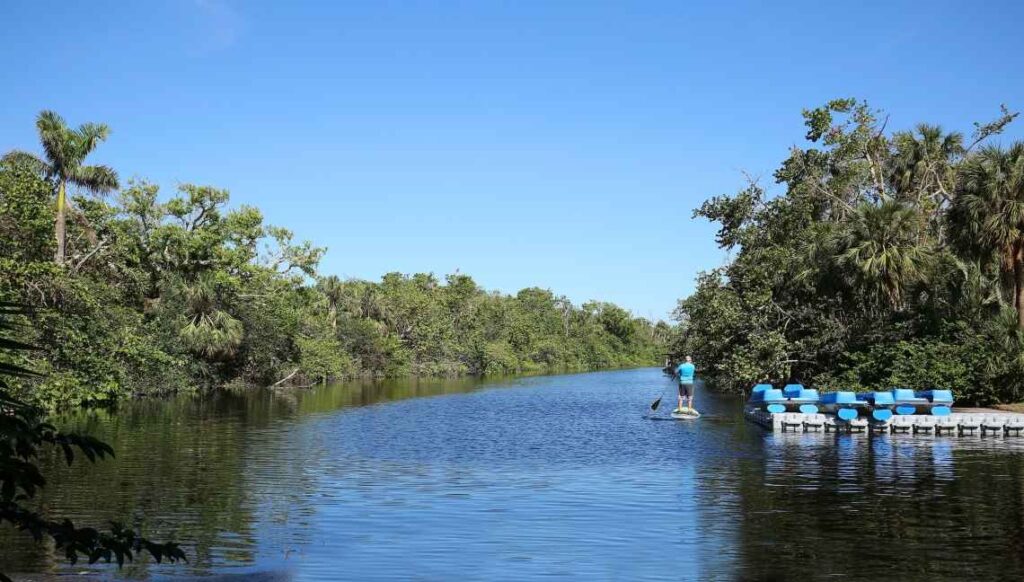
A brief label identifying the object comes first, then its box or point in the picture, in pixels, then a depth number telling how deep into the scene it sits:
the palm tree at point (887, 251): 35.72
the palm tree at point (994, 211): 31.69
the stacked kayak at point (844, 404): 28.95
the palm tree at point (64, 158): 40.28
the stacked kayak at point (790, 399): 30.33
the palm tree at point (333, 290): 84.44
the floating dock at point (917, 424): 27.58
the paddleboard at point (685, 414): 34.16
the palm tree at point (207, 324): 50.00
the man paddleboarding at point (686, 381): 32.73
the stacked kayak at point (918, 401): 28.88
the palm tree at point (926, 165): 46.06
